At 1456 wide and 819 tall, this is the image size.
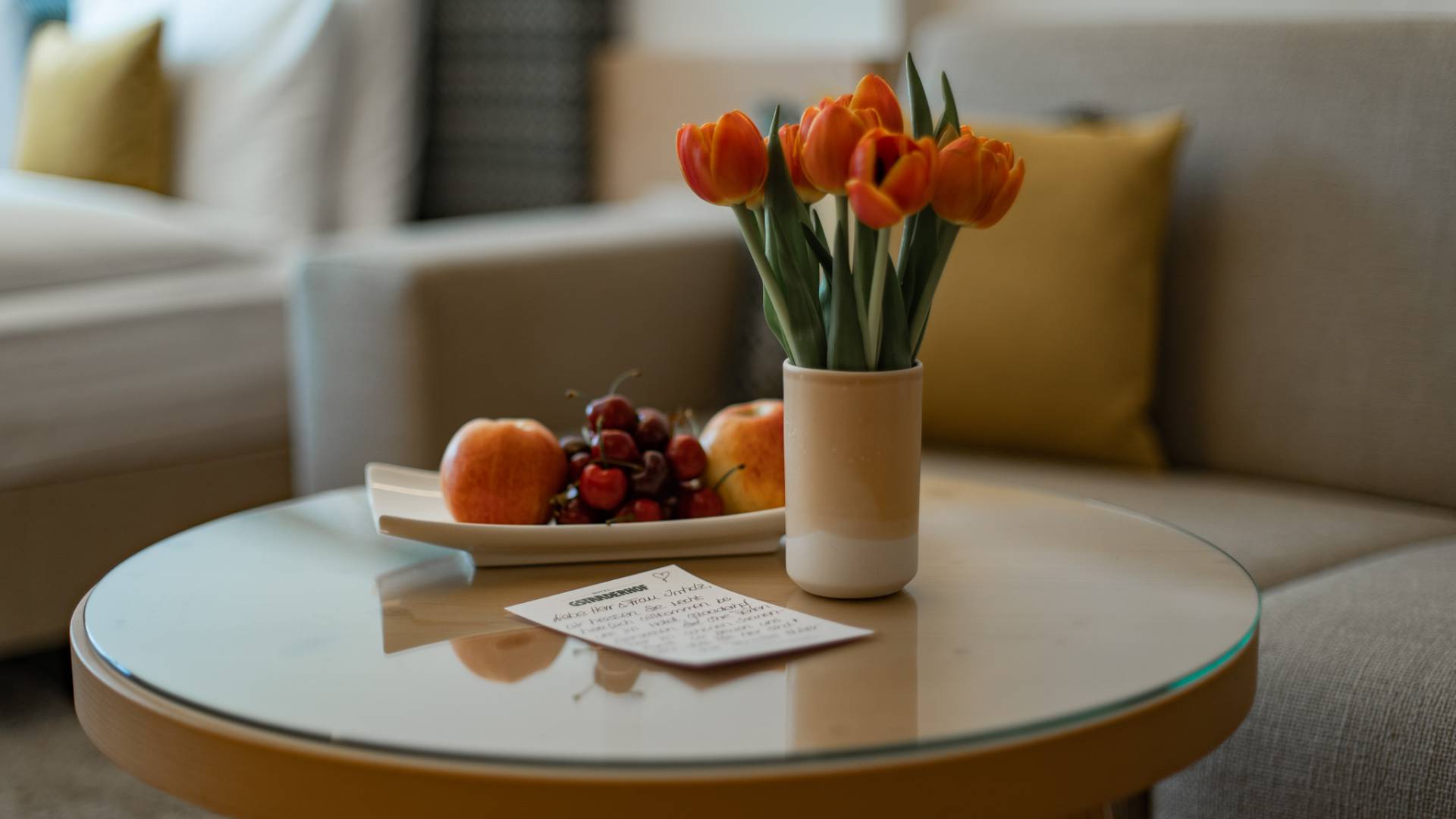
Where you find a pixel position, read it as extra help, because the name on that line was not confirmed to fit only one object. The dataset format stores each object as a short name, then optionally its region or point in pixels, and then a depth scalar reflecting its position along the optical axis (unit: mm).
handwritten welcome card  784
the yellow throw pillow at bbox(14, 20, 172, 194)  2516
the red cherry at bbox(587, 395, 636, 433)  1016
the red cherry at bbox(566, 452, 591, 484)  1010
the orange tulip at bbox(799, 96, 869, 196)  751
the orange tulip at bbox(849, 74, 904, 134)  814
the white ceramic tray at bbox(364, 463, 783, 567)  947
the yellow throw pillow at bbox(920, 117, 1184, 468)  1554
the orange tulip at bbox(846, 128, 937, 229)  732
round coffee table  645
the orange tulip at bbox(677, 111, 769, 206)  790
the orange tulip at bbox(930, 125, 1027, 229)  763
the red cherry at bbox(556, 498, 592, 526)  988
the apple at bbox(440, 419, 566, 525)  987
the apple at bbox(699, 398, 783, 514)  1010
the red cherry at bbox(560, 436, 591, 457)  1027
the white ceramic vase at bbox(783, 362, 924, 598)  825
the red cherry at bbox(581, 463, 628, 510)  987
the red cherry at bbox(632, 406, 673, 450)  1020
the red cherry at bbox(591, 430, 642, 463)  998
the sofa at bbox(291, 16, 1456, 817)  1464
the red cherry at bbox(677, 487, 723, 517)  998
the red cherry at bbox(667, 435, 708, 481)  1011
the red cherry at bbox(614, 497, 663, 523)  989
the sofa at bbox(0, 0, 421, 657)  1841
